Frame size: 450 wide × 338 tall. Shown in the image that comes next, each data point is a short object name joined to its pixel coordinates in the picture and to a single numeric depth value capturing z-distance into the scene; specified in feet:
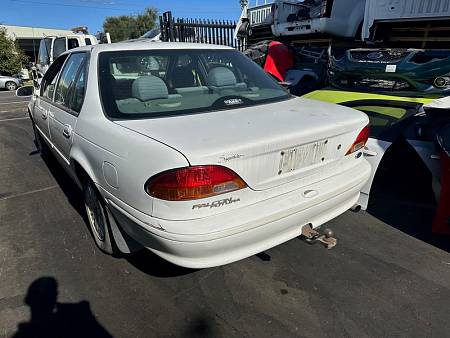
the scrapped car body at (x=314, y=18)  26.68
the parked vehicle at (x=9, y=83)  75.36
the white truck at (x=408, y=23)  20.18
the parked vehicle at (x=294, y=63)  24.61
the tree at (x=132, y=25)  177.88
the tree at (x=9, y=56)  100.53
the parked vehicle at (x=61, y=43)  41.68
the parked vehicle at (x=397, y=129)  9.83
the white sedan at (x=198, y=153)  5.94
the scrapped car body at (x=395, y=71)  13.73
